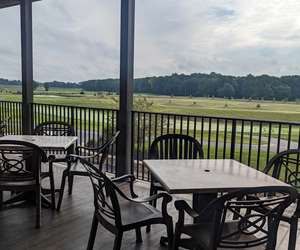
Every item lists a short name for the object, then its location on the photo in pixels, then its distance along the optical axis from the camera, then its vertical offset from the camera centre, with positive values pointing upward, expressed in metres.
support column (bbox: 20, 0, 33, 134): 5.41 +0.43
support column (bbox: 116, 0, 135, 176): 4.16 +0.05
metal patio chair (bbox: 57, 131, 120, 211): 3.36 -0.90
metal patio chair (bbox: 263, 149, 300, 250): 2.51 -0.58
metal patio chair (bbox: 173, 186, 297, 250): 1.58 -0.74
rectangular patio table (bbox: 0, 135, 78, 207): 3.12 -0.57
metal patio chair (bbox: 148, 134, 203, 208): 3.04 -0.56
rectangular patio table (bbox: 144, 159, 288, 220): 1.89 -0.57
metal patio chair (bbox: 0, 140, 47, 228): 2.81 -0.81
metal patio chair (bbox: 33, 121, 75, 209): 4.21 -0.55
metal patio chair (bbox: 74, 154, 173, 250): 1.96 -0.87
